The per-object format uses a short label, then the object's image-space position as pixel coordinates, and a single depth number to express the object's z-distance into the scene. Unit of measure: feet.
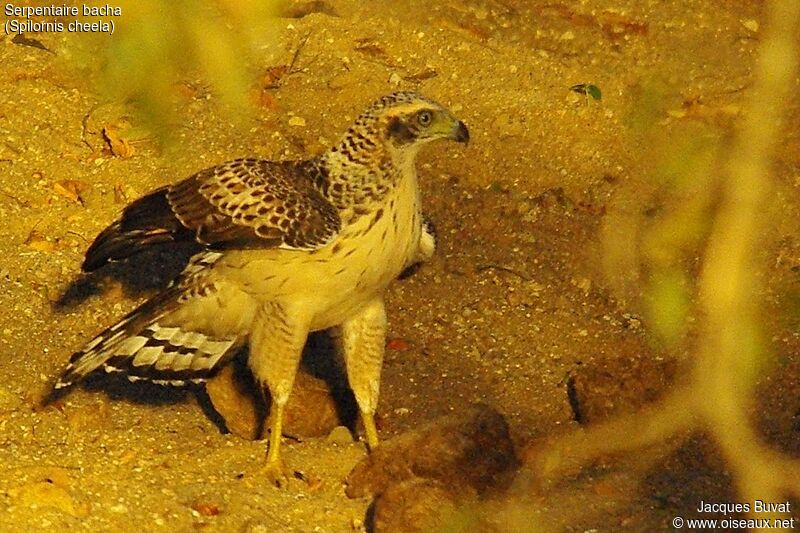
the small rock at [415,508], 40.06
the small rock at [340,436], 47.75
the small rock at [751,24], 54.98
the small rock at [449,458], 43.73
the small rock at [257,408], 47.75
